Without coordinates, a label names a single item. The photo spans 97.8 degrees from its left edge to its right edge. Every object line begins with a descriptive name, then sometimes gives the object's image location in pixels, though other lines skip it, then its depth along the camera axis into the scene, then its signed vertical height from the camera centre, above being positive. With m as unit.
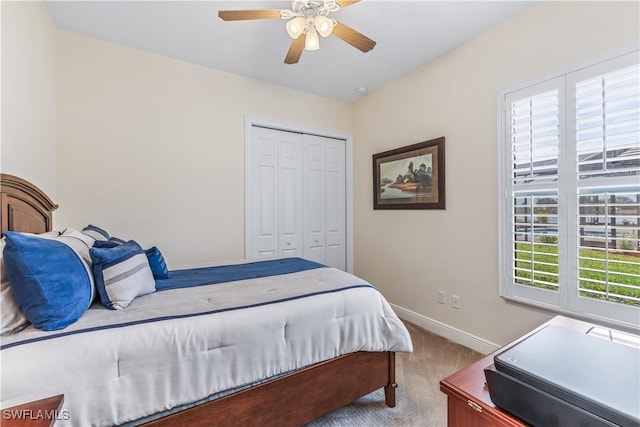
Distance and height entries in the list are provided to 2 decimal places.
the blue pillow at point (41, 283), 1.03 -0.25
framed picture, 2.76 +0.41
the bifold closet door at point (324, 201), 3.66 +0.19
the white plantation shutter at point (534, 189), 1.97 +0.19
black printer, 0.60 -0.40
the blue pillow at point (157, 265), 1.84 -0.33
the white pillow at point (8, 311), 1.01 -0.35
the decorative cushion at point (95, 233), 2.00 -0.13
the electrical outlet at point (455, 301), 2.59 -0.82
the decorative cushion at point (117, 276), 1.30 -0.29
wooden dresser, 0.74 -0.53
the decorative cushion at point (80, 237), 1.61 -0.13
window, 1.65 +0.14
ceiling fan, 1.76 +1.28
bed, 1.00 -0.59
